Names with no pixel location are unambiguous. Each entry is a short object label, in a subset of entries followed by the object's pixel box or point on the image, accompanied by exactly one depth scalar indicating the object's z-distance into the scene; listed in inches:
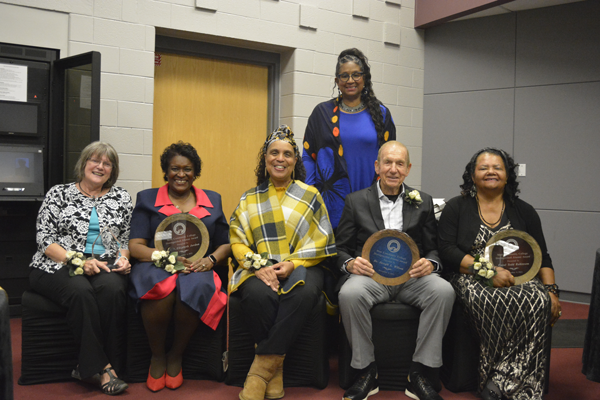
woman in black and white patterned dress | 94.3
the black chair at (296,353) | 102.6
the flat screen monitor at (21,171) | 138.6
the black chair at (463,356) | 100.5
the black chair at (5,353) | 56.4
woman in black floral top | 97.7
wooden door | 175.2
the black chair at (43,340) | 101.3
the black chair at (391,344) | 100.9
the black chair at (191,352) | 104.6
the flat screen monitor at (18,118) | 139.9
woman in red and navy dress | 100.2
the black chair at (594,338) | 85.7
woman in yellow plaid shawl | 95.7
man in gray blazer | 97.6
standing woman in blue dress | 118.3
